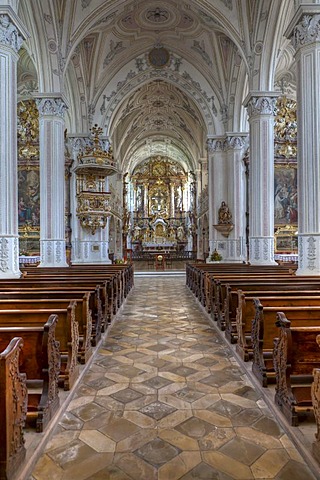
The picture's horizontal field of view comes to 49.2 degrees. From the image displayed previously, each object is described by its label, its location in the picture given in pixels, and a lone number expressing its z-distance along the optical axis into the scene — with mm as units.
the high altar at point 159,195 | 37906
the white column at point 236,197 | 16500
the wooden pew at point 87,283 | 5827
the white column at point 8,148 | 6927
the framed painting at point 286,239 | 18234
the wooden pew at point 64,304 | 3958
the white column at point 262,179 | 11242
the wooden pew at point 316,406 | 2314
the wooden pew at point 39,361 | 2758
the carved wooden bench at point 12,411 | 2062
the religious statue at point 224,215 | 16641
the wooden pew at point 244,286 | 5359
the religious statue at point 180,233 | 36812
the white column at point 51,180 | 11320
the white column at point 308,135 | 7188
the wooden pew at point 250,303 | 4039
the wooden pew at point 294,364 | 2805
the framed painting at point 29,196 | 18700
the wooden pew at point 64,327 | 3381
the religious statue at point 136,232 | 36656
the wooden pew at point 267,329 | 3465
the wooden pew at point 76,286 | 5230
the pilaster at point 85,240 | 16297
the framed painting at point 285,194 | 18641
